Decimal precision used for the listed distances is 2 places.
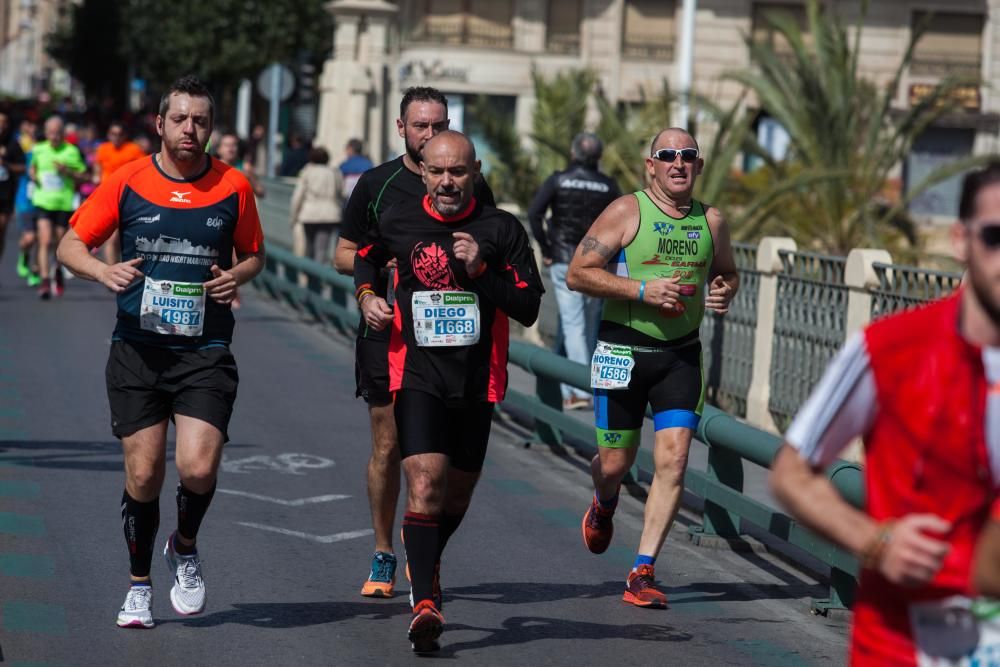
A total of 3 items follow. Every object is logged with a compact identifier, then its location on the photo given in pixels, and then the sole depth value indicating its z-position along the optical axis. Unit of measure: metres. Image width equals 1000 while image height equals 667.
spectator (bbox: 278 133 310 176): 39.07
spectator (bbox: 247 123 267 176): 50.25
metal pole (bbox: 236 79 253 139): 53.62
